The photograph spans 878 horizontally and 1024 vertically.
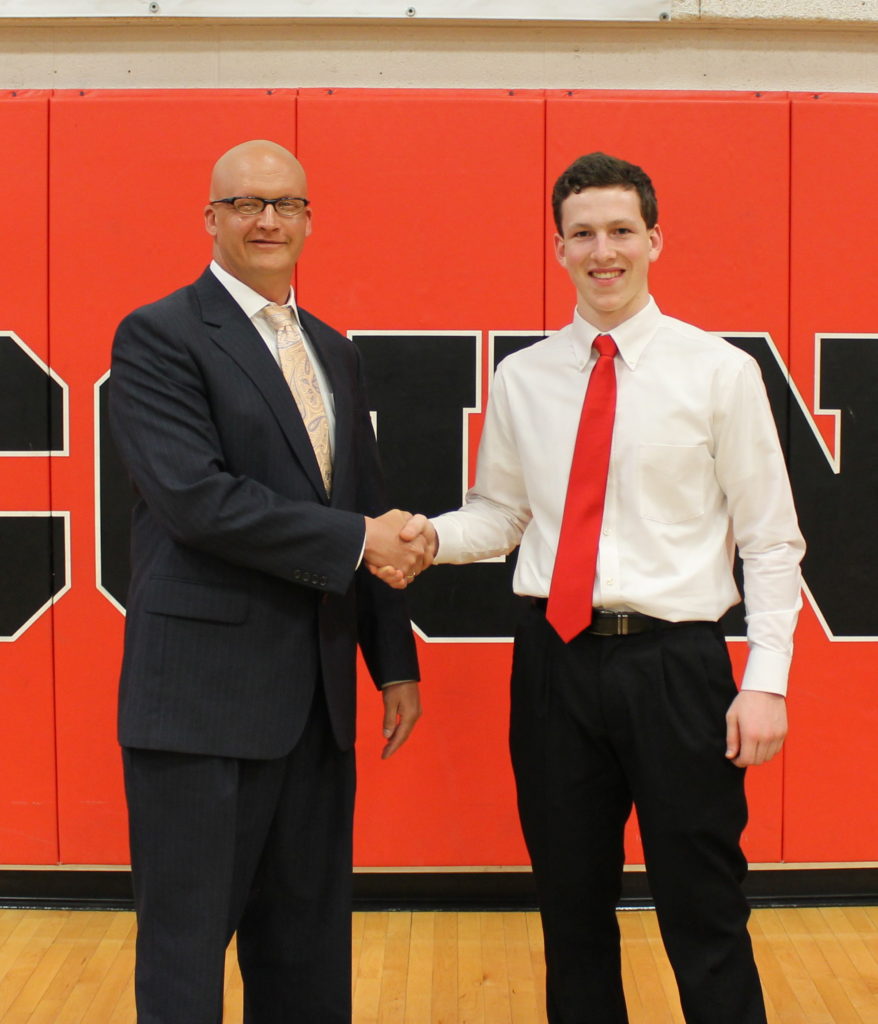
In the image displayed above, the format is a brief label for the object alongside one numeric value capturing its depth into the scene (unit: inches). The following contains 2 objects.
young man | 71.1
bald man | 69.4
